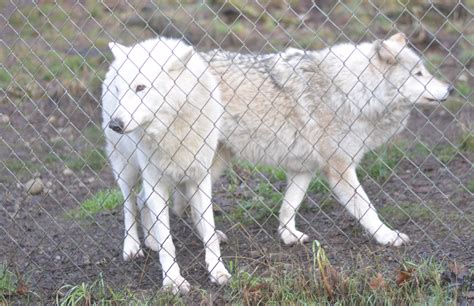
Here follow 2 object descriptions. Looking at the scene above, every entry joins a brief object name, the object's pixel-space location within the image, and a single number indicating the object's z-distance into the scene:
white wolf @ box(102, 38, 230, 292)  8.20
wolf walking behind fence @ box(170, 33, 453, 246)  9.95
